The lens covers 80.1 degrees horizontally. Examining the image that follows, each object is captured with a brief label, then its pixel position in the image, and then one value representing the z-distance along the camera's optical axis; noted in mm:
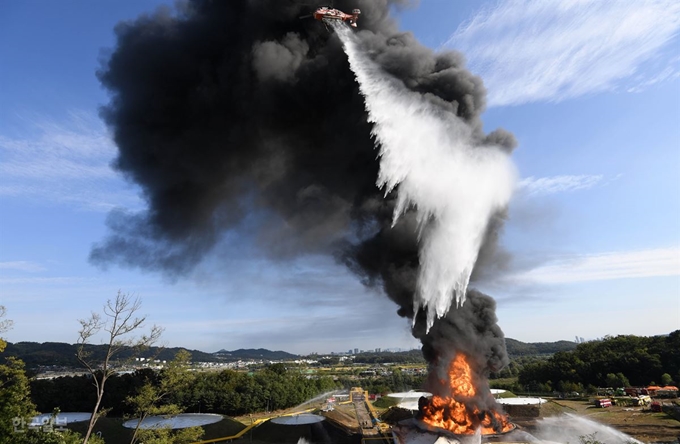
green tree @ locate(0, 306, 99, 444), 21250
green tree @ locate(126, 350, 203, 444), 24775
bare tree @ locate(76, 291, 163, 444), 22078
